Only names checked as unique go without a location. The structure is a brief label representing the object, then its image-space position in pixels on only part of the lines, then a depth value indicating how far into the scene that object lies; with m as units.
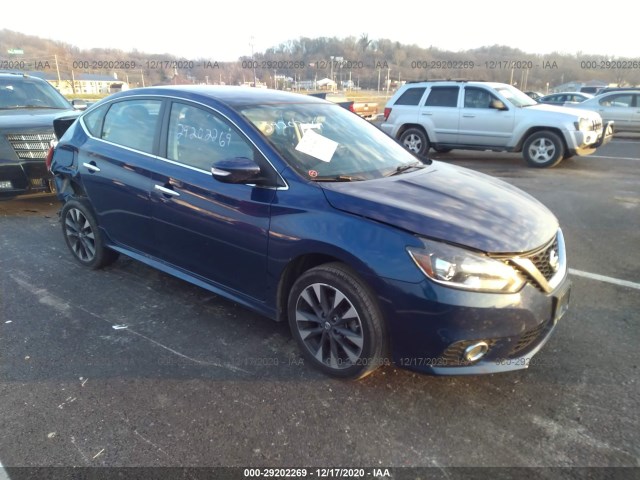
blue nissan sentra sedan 2.39
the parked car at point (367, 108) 18.93
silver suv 9.89
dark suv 6.13
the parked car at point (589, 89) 32.83
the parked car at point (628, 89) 15.35
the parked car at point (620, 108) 15.23
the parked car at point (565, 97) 22.59
